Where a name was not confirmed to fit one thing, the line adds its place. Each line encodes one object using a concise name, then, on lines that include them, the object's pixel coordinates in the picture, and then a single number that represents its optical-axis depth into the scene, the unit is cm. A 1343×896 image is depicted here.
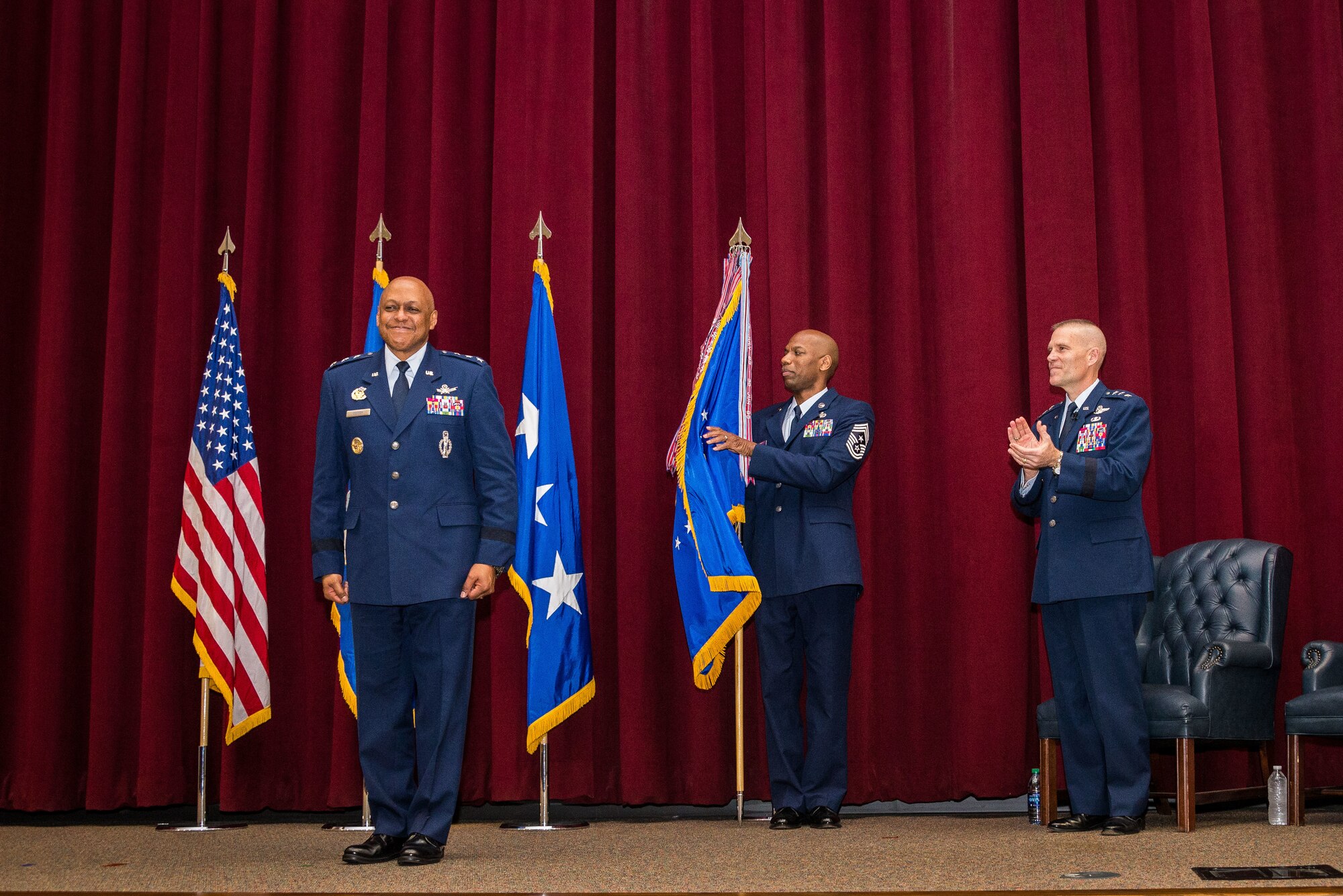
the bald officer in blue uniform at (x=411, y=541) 336
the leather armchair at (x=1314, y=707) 391
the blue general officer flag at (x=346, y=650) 447
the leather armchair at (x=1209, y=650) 388
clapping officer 376
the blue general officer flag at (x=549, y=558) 450
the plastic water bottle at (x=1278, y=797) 411
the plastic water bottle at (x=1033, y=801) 438
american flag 469
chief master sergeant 425
